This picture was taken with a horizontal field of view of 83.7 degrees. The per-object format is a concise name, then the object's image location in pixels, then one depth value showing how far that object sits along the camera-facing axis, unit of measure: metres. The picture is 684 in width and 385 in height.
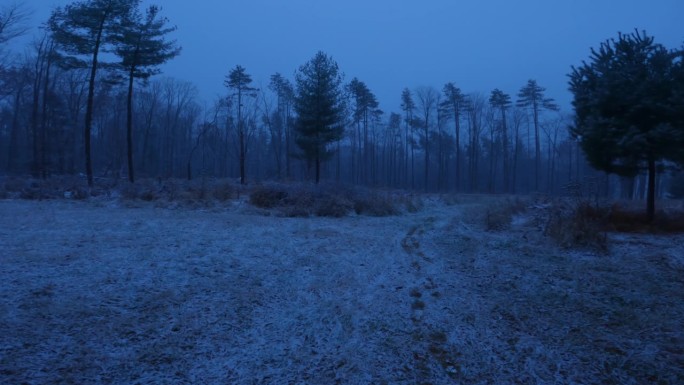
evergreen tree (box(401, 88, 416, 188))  48.74
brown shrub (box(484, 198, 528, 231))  10.59
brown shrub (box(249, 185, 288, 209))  13.55
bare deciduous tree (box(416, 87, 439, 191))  48.85
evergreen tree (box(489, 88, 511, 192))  46.66
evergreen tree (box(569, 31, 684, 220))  9.76
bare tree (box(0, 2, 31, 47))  17.38
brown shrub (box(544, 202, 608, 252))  7.61
